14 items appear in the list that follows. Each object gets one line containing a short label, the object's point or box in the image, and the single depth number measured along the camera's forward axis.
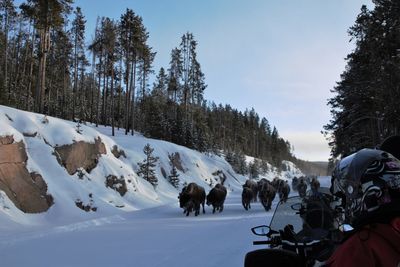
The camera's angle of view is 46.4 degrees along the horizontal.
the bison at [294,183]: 50.34
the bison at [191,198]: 23.53
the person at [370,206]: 2.03
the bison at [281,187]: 34.73
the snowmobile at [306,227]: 4.55
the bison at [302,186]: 32.97
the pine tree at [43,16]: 33.59
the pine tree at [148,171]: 32.12
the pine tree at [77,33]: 60.34
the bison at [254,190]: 33.81
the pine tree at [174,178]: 36.69
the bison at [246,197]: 26.16
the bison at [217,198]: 25.42
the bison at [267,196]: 26.06
